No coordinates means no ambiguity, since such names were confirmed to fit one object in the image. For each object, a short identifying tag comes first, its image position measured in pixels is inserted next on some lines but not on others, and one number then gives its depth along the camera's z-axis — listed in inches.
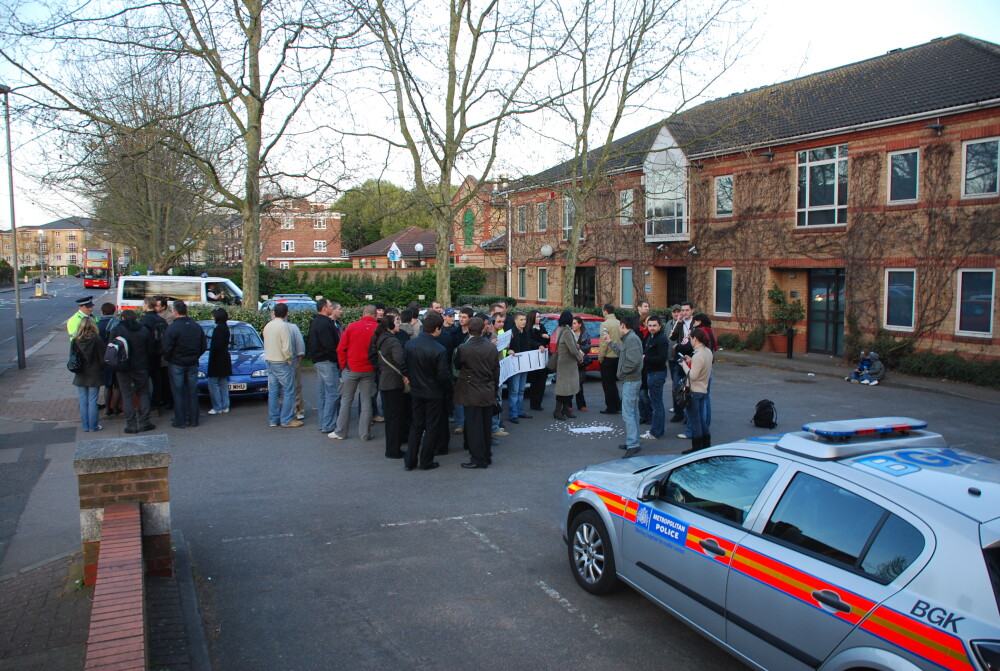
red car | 609.9
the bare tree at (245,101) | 554.9
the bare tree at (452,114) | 738.2
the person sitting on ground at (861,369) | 652.7
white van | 906.1
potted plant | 836.6
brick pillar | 190.5
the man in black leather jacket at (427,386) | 324.2
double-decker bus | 2883.9
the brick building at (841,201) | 669.3
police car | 115.0
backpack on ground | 434.3
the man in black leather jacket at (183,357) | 413.1
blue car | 490.6
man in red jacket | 382.3
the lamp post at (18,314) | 693.3
